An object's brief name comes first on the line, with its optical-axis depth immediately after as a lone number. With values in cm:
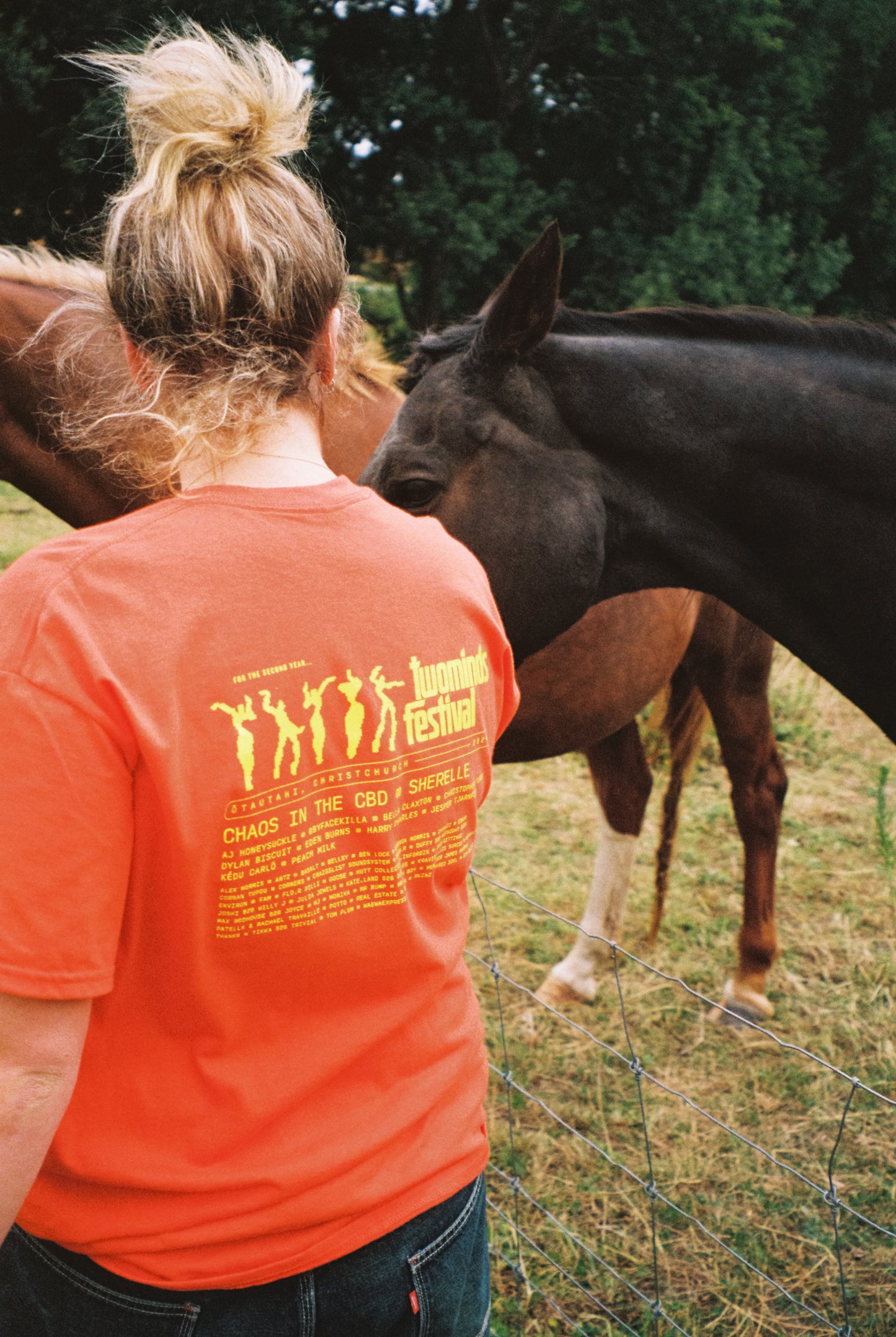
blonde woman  74
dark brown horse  182
